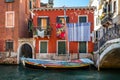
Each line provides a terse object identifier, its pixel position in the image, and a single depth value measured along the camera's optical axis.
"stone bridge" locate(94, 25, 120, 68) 7.30
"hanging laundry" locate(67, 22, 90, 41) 11.56
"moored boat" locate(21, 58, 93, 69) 9.91
